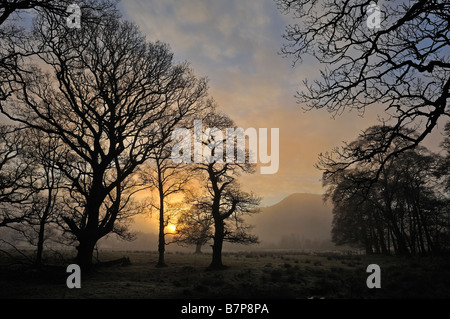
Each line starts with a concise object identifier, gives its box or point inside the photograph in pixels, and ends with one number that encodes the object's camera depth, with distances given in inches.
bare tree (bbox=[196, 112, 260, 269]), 665.0
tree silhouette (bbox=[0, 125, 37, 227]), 602.3
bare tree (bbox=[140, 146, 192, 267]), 778.7
